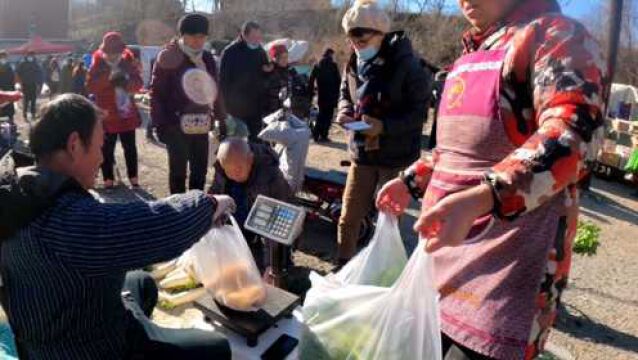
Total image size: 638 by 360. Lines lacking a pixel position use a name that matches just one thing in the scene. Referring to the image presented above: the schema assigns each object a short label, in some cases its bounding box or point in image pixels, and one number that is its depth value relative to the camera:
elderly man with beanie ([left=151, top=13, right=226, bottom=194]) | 4.76
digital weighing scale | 2.17
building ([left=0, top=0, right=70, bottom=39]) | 40.41
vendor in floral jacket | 1.09
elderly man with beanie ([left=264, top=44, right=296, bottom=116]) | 6.13
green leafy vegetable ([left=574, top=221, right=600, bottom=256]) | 3.70
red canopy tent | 19.80
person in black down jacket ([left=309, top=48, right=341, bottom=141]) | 9.59
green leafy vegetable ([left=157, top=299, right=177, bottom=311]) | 3.09
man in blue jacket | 1.50
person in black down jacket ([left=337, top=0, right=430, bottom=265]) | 3.41
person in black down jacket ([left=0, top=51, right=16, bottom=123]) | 9.56
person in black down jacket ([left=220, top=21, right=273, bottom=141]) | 5.77
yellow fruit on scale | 2.21
